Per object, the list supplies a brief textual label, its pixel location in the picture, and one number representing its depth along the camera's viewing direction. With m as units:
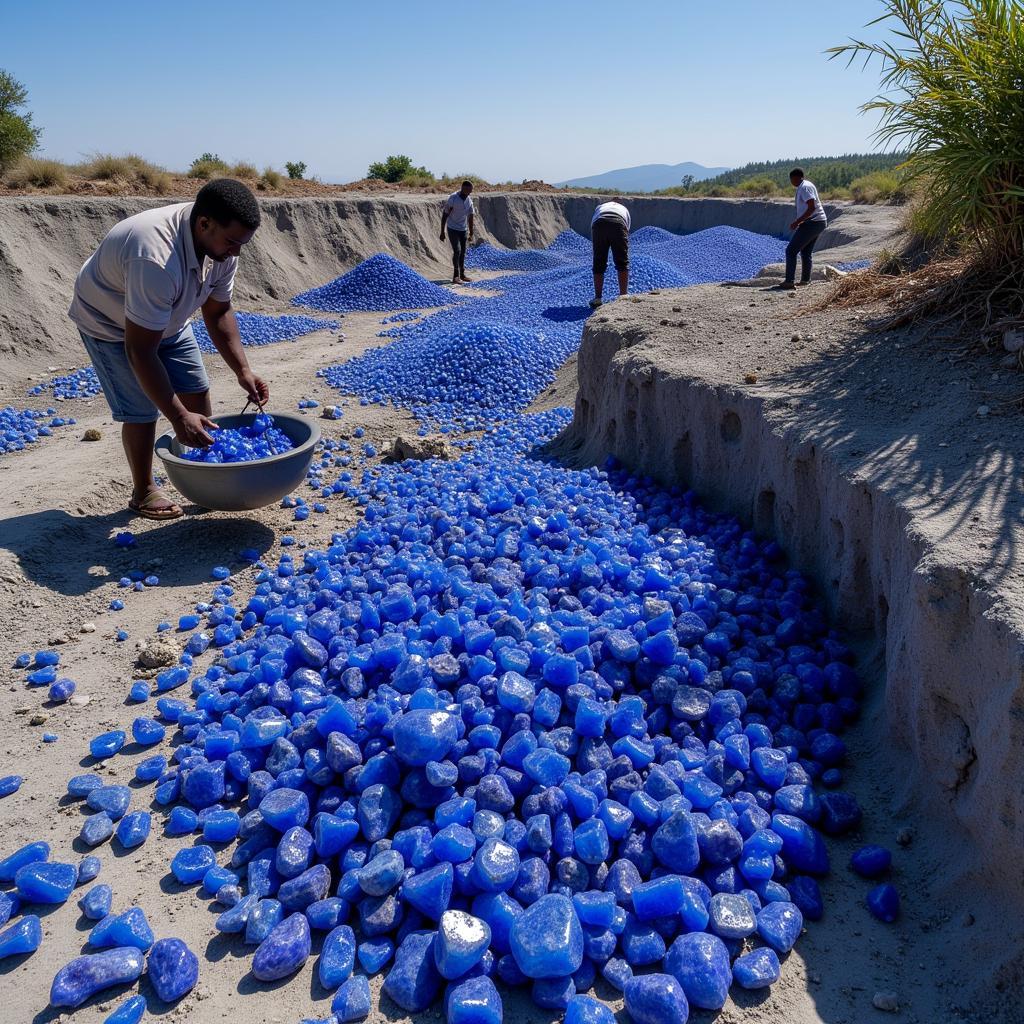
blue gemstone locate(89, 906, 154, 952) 1.89
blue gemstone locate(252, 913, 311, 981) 1.82
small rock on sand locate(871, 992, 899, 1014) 1.67
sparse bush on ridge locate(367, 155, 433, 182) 24.96
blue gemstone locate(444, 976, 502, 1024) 1.67
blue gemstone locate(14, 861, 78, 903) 2.02
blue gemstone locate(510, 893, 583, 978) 1.72
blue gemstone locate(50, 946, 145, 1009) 1.76
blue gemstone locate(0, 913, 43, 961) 1.88
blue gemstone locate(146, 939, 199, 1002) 1.77
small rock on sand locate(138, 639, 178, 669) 3.06
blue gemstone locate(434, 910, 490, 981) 1.74
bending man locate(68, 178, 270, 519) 3.36
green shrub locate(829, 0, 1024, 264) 3.07
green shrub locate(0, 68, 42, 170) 13.24
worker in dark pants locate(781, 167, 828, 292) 7.50
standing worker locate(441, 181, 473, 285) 12.91
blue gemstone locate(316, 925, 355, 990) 1.81
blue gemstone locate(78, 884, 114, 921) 1.99
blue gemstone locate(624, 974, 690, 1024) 1.65
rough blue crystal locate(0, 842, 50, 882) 2.11
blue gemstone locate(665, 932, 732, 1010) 1.70
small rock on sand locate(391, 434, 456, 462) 5.27
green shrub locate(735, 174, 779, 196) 24.23
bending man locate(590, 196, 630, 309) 9.00
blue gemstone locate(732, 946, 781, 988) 1.73
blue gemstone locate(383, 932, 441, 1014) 1.74
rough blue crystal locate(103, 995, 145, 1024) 1.69
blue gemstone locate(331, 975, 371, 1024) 1.72
